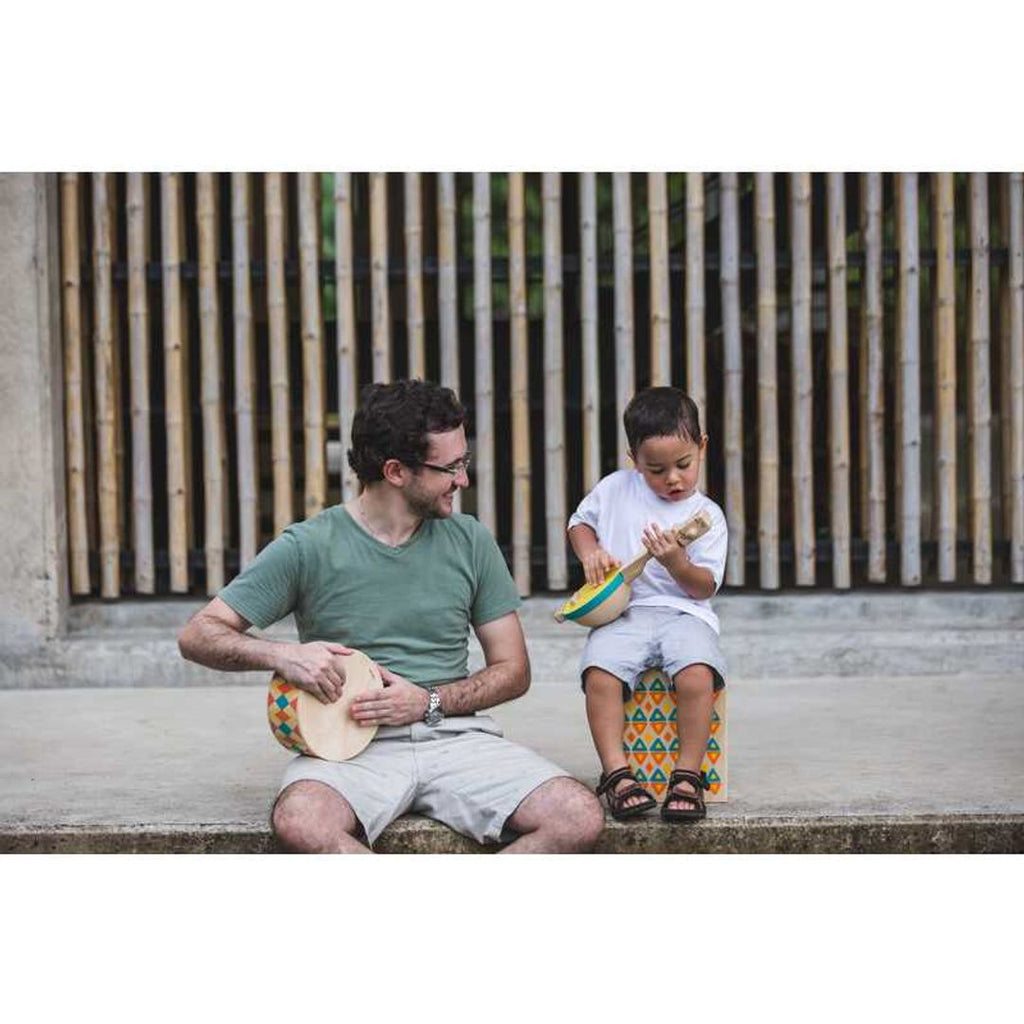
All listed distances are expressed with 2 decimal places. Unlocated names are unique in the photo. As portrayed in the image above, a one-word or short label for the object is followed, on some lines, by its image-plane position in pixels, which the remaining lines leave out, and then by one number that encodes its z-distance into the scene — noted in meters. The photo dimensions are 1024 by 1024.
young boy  4.12
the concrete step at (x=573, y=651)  7.18
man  3.92
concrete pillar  7.10
